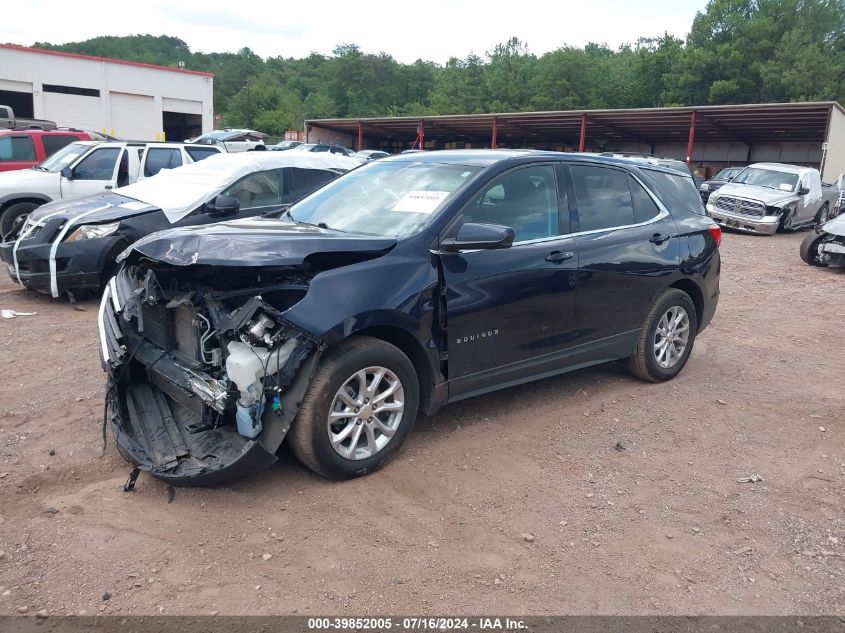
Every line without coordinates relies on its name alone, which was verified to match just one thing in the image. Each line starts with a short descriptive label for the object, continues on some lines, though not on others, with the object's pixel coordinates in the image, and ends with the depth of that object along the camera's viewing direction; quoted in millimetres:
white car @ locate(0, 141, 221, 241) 10078
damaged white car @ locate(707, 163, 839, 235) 16891
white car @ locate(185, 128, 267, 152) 26344
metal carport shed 27734
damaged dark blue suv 3541
